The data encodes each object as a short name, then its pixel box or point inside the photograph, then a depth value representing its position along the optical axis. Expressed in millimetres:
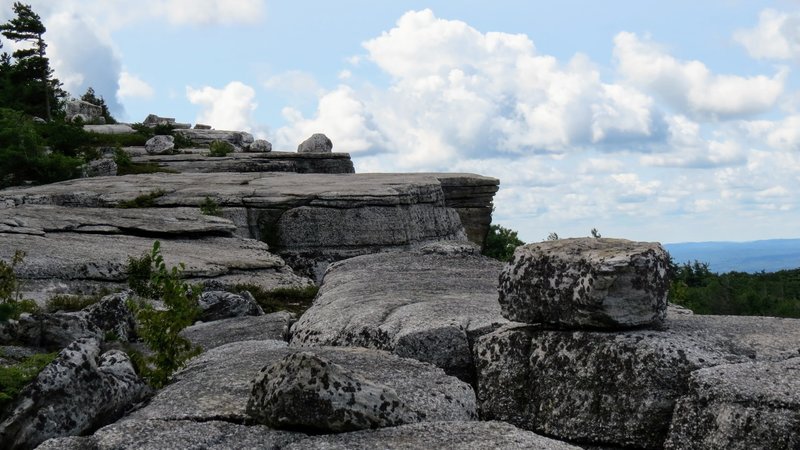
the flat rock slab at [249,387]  10242
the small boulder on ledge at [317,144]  62375
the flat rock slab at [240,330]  17359
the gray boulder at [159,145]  58656
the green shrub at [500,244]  60766
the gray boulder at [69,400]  11102
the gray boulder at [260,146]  65312
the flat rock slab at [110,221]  29156
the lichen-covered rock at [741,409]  9492
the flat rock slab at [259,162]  51562
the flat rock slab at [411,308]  13117
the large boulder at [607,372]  10695
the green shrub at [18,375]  11709
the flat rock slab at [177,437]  9086
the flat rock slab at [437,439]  8750
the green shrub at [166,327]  13234
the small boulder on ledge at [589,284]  10828
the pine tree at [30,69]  74750
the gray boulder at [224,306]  21703
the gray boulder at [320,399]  9164
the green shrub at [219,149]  55688
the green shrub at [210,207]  35625
